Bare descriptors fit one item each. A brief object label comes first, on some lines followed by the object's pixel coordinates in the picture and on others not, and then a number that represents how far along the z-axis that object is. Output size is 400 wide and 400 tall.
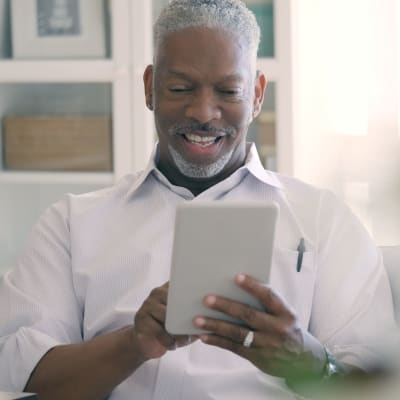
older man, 1.60
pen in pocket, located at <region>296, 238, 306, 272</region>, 1.66
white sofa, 1.69
